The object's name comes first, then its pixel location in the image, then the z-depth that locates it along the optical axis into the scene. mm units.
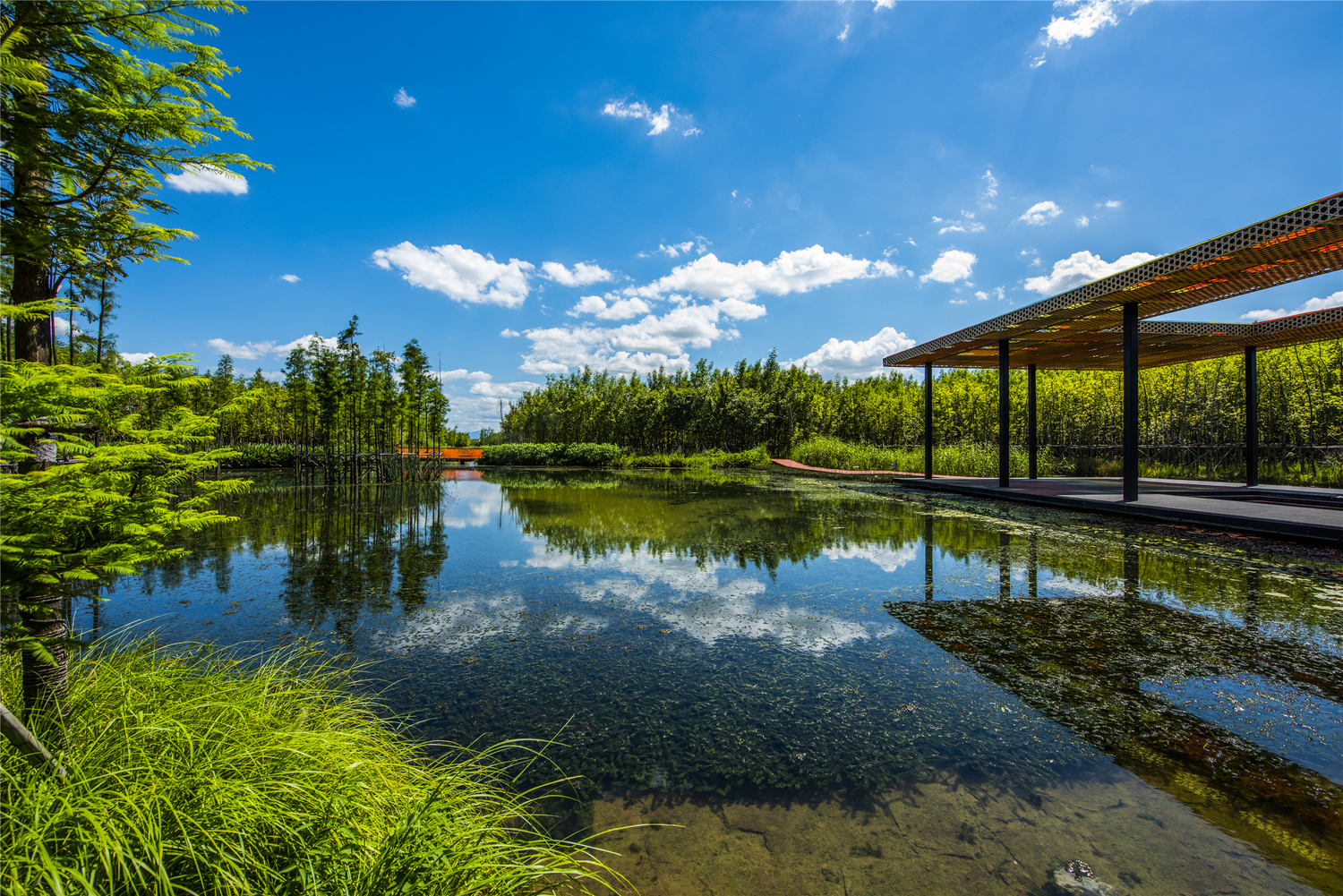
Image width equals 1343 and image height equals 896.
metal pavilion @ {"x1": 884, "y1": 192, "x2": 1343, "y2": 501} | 6125
